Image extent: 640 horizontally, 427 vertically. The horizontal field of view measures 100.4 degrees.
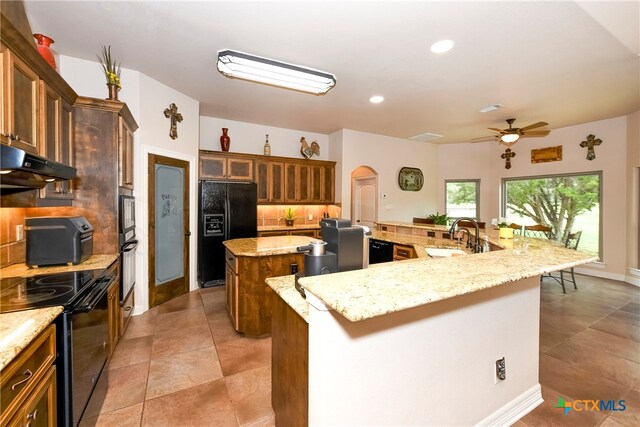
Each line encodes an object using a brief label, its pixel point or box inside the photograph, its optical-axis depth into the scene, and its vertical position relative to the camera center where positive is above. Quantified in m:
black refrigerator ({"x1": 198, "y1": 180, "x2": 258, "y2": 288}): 4.11 -0.17
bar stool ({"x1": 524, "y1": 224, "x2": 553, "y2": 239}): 4.83 -0.34
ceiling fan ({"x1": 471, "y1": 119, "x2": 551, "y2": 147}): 4.30 +1.28
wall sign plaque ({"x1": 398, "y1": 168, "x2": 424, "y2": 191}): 6.26 +0.77
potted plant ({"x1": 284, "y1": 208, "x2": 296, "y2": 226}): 5.43 -0.10
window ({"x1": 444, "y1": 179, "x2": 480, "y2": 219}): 6.75 +0.34
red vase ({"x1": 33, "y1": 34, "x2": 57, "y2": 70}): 2.12 +1.32
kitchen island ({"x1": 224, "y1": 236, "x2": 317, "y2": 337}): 2.56 -0.65
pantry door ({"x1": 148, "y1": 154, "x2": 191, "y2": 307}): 3.38 -0.24
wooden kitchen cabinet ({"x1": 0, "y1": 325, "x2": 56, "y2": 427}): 0.92 -0.68
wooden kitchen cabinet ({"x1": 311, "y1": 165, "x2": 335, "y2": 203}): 5.55 +0.58
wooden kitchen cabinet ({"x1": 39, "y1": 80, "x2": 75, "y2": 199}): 1.93 +0.60
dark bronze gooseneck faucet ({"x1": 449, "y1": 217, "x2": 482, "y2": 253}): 2.42 -0.32
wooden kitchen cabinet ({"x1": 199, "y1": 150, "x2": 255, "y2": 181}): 4.43 +0.77
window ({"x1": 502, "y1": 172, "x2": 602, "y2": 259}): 5.06 +0.17
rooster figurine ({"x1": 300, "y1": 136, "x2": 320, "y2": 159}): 5.55 +1.31
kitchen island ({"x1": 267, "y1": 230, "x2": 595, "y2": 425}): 1.04 -0.63
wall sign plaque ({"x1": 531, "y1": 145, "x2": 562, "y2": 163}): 5.39 +1.19
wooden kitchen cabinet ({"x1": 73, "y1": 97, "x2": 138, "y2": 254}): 2.40 +0.43
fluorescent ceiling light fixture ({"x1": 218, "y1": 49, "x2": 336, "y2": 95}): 2.57 +1.45
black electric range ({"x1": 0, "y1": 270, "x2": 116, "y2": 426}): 1.34 -0.62
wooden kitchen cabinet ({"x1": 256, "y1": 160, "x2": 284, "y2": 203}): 4.99 +0.57
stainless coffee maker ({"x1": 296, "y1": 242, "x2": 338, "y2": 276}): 1.30 -0.24
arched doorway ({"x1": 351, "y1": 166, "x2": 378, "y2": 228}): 6.07 +0.35
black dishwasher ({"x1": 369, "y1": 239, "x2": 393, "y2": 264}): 3.65 -0.57
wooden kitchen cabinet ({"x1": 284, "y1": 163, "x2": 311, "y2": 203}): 5.29 +0.57
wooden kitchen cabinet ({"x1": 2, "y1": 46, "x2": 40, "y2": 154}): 1.56 +0.68
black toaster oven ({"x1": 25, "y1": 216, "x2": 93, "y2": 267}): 1.89 -0.22
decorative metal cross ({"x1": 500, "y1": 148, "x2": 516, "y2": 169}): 6.05 +1.27
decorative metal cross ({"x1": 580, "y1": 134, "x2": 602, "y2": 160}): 4.89 +1.26
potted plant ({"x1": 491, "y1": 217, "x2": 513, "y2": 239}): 2.63 -0.21
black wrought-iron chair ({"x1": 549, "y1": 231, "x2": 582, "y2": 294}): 4.21 -1.03
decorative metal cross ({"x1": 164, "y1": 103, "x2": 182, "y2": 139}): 3.55 +1.27
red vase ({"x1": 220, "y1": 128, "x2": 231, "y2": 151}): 4.75 +1.26
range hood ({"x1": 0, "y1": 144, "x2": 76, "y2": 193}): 1.23 +0.22
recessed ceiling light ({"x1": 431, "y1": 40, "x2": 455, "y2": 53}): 2.48 +1.58
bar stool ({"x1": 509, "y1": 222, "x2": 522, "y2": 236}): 5.13 -0.30
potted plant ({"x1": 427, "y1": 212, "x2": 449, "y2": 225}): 5.41 -0.18
